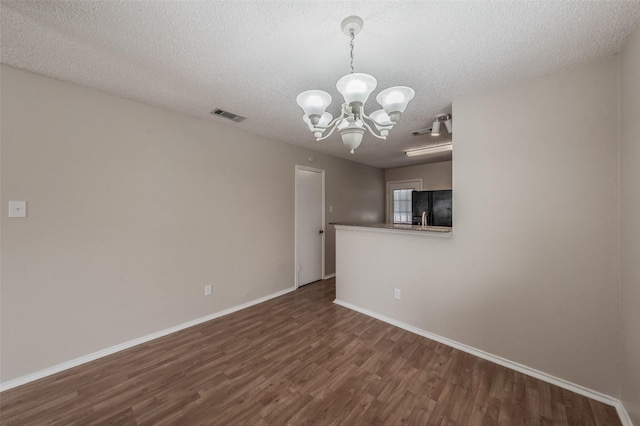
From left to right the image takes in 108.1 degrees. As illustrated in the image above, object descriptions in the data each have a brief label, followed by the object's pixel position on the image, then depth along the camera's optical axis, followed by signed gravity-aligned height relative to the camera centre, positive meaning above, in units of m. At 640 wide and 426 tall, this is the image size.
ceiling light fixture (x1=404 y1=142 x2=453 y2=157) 3.88 +1.11
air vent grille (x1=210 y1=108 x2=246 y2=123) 2.58 +1.15
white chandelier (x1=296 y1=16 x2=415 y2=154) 1.22 +0.65
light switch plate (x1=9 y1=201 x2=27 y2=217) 1.77 +0.04
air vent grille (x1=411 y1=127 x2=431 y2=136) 3.17 +1.15
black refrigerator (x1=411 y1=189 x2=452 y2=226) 4.62 +0.15
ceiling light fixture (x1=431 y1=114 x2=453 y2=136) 2.65 +1.07
